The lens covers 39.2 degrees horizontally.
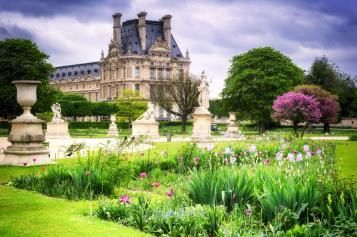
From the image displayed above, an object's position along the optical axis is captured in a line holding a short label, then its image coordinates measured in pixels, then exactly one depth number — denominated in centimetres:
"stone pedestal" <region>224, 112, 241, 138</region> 4238
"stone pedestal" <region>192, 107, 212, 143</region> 2636
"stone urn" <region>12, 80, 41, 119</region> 1554
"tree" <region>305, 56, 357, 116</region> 6119
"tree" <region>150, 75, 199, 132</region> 5900
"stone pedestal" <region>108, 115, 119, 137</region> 4436
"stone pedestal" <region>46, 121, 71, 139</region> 3834
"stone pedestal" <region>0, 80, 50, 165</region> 1512
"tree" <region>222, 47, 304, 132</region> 4891
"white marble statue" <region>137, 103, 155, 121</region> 3912
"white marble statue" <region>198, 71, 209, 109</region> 2700
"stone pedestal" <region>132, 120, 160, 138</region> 3812
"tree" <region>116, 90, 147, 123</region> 6475
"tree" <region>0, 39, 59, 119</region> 4550
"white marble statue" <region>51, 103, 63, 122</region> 3924
